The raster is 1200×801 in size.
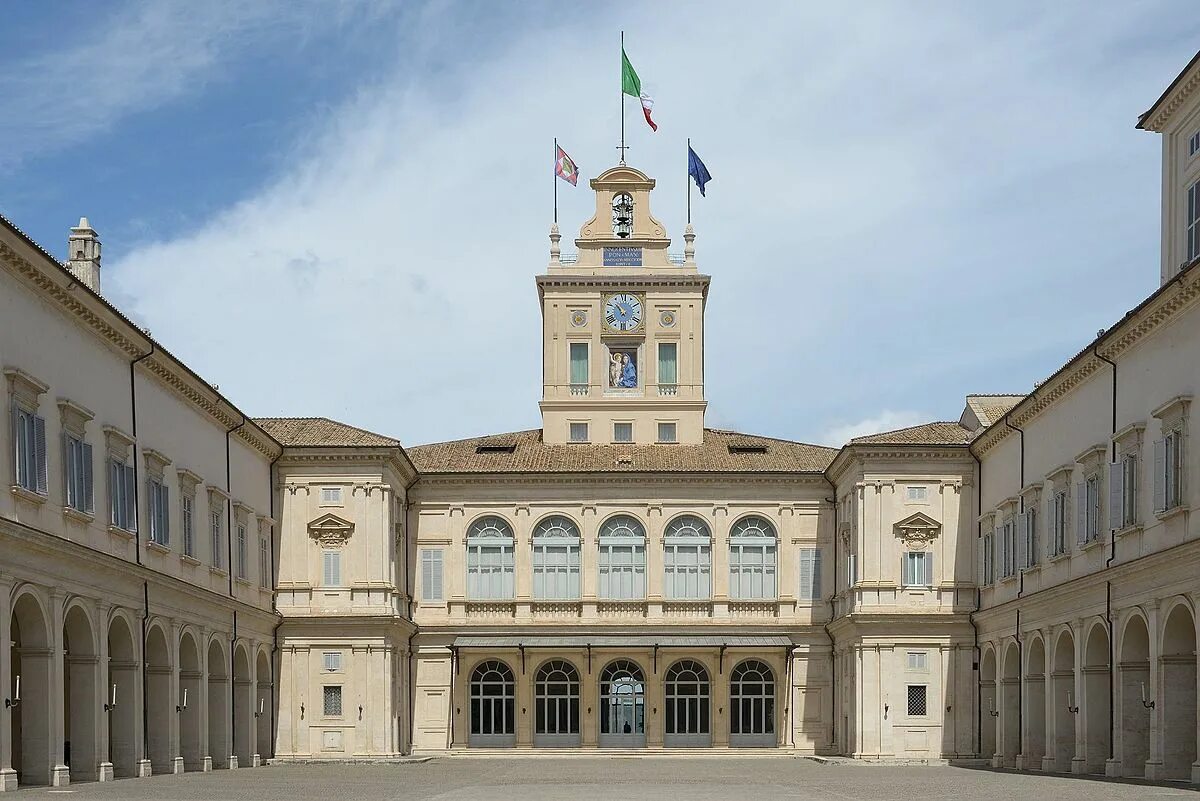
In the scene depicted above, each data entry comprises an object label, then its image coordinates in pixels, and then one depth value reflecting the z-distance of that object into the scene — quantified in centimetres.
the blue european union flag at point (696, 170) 7050
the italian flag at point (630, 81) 7050
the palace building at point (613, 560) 3659
